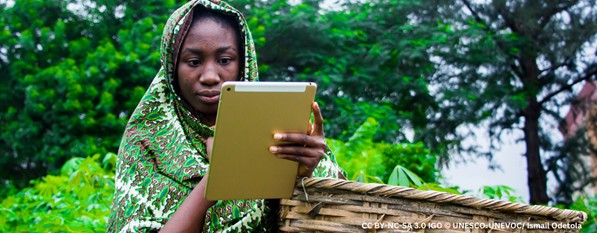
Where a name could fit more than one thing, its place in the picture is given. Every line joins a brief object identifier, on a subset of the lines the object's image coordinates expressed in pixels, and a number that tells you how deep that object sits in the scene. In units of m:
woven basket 1.63
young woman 1.99
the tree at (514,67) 12.46
